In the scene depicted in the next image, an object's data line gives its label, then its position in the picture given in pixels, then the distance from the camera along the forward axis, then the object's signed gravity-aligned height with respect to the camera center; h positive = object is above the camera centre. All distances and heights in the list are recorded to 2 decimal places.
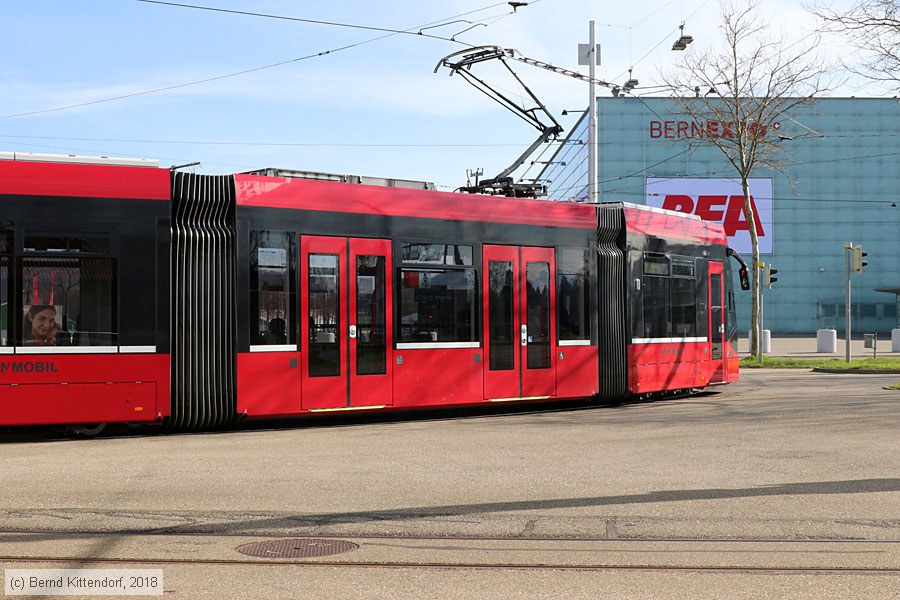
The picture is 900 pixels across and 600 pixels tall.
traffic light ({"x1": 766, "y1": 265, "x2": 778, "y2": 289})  33.19 +1.09
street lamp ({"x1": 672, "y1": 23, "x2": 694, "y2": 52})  31.58 +8.18
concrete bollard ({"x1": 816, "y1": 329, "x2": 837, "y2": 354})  39.97 -1.13
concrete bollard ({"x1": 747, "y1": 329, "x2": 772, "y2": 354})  40.22 -1.19
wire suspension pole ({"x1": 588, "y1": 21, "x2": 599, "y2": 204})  29.80 +5.31
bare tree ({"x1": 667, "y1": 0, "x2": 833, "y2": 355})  31.95 +6.15
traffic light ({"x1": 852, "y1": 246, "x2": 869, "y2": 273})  29.69 +1.43
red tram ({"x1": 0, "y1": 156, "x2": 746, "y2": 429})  11.94 +0.25
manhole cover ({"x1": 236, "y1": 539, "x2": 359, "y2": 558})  6.33 -1.42
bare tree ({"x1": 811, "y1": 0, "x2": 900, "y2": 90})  21.27 +5.84
